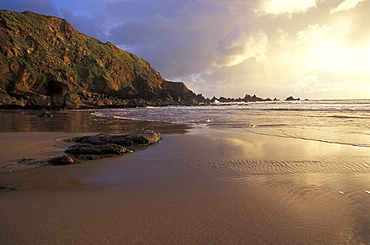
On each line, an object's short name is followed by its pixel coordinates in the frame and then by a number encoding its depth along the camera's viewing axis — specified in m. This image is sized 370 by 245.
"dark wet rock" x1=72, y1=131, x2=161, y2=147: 6.50
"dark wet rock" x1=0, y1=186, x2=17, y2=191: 3.04
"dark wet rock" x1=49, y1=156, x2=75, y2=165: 4.46
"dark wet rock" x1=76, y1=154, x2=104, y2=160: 4.93
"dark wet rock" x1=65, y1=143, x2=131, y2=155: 5.29
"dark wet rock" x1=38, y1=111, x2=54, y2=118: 20.10
